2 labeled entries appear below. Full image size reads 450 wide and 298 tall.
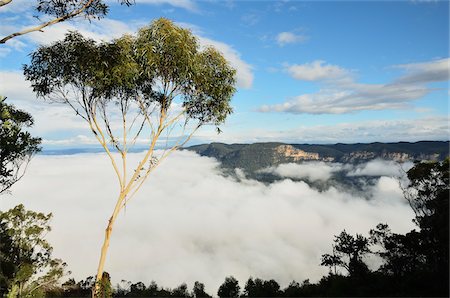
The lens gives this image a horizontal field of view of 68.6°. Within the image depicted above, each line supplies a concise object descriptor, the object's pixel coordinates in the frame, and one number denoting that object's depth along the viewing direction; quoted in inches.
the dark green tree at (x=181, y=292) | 2444.0
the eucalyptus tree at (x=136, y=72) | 500.7
